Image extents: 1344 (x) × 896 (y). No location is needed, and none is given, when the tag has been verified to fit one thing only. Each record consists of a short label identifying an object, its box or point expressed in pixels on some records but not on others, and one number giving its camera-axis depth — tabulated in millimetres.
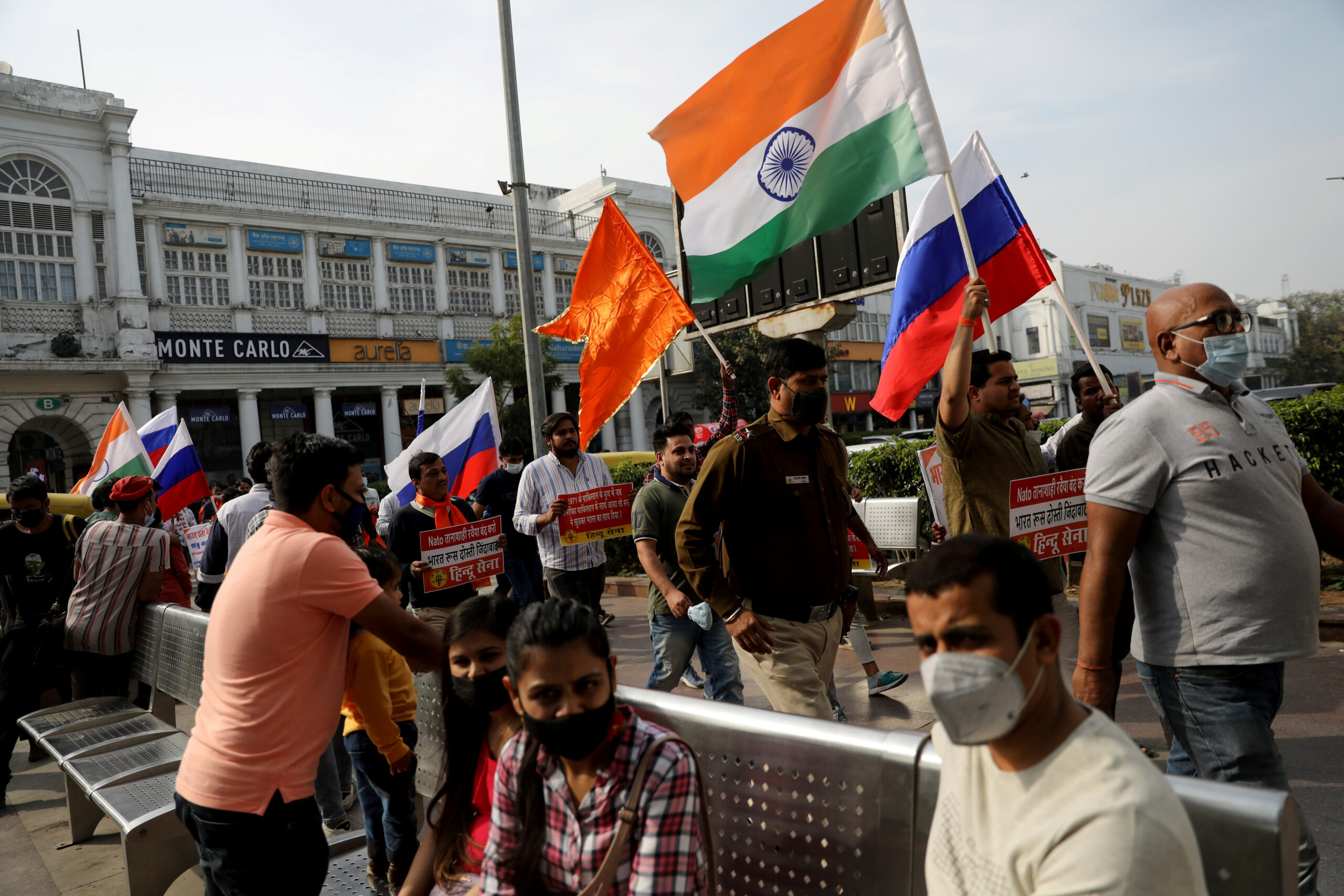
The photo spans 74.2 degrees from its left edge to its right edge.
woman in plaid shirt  1831
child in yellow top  3076
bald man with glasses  2273
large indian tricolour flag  4164
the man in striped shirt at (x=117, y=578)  5480
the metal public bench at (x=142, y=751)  3477
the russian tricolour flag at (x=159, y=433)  12992
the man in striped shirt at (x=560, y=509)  6578
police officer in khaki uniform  3424
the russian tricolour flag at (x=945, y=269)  4758
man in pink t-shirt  2400
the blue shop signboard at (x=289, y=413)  33062
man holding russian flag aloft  3311
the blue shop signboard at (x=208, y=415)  30627
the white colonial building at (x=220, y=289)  27703
